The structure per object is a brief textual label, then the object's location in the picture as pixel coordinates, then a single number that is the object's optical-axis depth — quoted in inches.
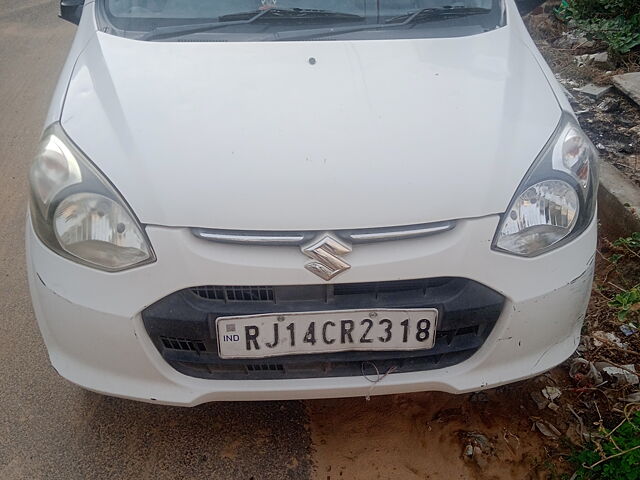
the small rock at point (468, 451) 86.8
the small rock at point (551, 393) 94.0
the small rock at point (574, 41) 202.5
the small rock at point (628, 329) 103.6
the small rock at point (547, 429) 89.0
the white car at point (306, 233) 69.9
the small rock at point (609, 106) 163.2
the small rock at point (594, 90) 169.6
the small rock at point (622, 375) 94.7
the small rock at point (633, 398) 91.7
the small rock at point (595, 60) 187.0
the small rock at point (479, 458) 85.6
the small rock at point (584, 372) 95.6
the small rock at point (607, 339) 101.7
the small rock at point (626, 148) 144.0
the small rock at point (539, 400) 93.0
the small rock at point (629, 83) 161.2
